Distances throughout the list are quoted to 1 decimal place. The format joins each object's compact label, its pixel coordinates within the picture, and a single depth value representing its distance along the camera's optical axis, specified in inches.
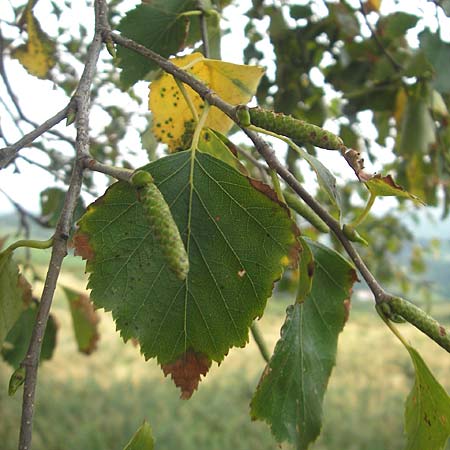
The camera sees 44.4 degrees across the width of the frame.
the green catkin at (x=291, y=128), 4.6
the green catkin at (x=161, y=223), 4.0
